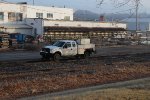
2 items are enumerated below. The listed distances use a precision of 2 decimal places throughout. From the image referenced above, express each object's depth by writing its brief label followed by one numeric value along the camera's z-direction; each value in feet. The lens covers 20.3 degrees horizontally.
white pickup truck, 123.85
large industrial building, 239.71
